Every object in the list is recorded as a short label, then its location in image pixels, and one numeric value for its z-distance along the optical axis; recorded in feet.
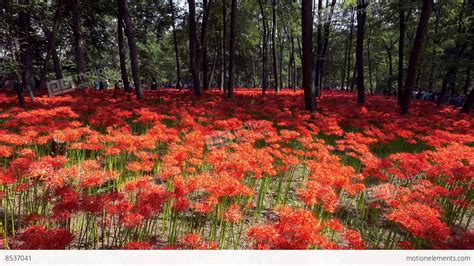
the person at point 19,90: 32.09
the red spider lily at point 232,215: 11.03
